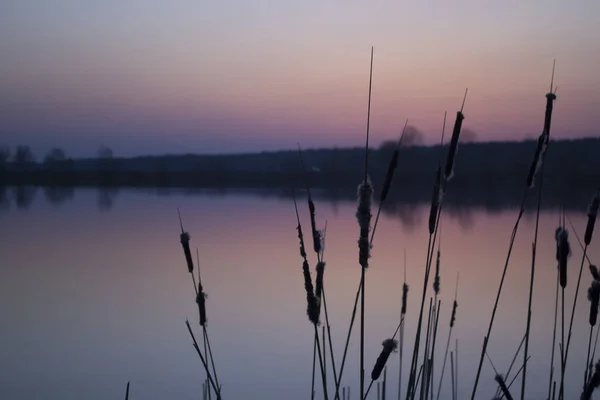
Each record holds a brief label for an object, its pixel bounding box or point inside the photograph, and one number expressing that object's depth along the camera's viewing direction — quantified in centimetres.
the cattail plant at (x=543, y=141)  148
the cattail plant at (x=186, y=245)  161
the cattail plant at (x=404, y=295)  275
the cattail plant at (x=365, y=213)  129
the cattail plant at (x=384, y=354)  139
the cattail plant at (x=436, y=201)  145
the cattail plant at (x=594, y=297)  159
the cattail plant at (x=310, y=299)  140
